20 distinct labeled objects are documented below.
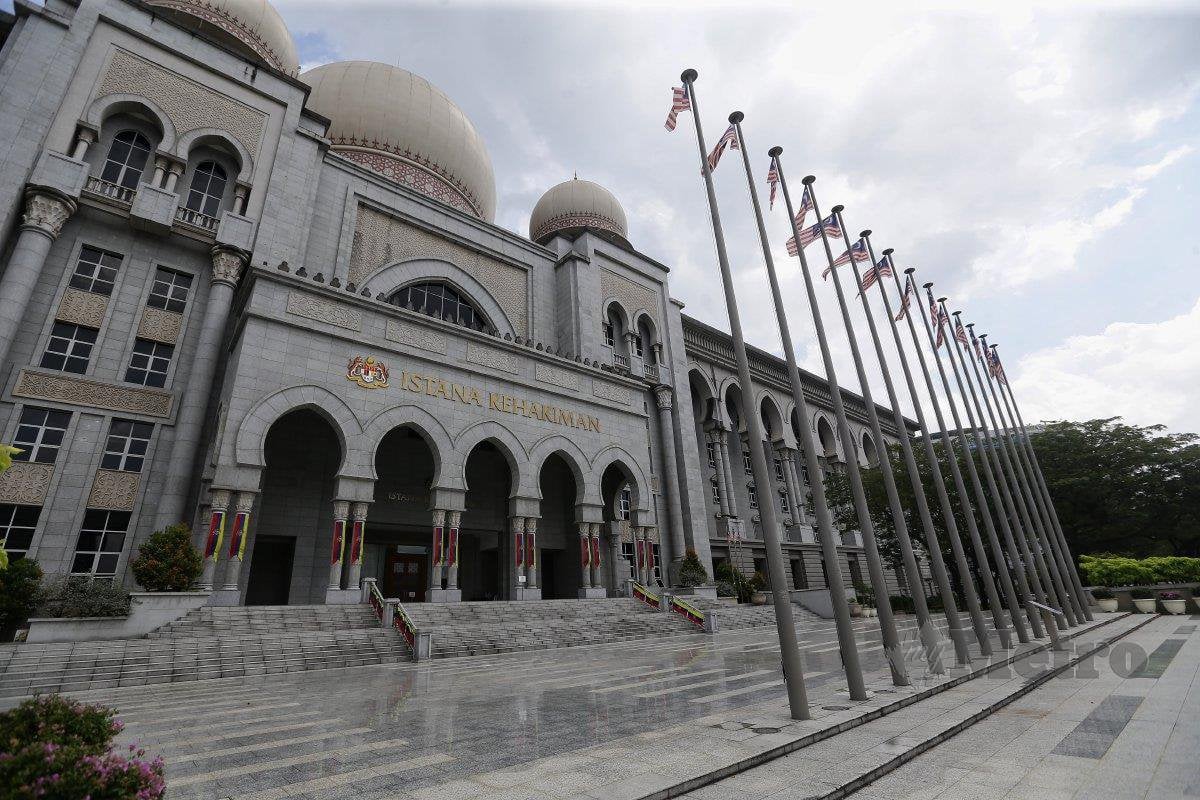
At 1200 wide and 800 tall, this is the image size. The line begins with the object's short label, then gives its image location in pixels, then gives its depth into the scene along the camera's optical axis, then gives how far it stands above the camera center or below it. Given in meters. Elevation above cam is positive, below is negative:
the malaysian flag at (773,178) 12.47 +8.71
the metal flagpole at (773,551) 6.98 +0.73
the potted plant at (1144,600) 23.56 -0.51
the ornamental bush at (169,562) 14.12 +1.86
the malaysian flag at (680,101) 11.02 +9.18
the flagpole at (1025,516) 16.67 +2.29
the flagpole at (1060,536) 21.40 +2.12
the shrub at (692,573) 26.70 +1.74
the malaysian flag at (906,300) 16.00 +7.88
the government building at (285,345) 17.33 +9.69
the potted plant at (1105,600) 25.38 -0.45
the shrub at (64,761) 3.11 -0.60
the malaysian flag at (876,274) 13.82 +7.69
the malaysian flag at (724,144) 10.99 +8.45
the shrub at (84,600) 13.07 +1.01
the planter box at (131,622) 12.79 +0.51
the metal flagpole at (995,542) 13.44 +1.25
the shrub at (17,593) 13.21 +1.24
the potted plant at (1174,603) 22.39 -0.65
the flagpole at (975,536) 12.52 +1.31
